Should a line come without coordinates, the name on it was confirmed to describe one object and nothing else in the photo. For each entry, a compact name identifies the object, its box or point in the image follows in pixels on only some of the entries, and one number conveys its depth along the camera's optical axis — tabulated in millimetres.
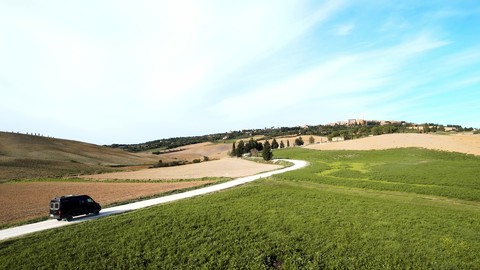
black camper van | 22172
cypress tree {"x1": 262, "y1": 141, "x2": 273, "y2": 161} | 79625
